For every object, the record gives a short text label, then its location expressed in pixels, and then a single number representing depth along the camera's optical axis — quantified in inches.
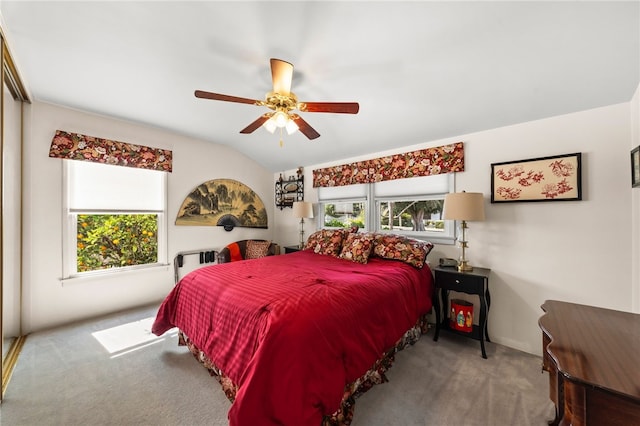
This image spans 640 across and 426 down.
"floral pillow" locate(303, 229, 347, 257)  124.1
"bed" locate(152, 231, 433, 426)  50.5
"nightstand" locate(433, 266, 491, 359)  89.3
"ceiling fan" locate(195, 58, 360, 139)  70.6
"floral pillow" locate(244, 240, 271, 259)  166.6
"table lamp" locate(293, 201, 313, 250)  163.3
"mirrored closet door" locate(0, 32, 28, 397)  90.1
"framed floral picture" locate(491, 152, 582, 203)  86.0
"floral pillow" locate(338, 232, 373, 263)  109.9
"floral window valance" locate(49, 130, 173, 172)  110.7
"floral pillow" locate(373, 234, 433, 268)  102.4
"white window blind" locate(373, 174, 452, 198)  118.7
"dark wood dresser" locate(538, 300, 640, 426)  30.1
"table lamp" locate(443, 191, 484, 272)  94.1
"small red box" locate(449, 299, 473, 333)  96.5
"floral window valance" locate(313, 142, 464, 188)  112.2
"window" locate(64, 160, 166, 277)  116.3
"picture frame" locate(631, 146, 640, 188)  68.1
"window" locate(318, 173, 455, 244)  120.5
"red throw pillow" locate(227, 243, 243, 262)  162.6
